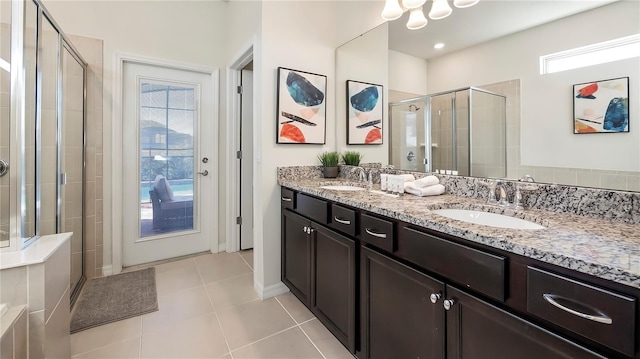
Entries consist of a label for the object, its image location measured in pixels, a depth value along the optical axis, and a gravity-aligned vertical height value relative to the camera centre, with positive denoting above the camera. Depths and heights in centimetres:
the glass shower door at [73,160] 213 +15
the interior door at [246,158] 310 +24
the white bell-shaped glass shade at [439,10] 170 +104
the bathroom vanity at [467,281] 64 -31
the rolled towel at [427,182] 157 -1
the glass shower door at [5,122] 135 +28
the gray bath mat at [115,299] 190 -91
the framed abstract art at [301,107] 218 +58
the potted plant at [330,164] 233 +13
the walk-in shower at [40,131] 133 +29
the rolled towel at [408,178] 166 +1
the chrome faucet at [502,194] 129 -7
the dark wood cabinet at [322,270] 148 -56
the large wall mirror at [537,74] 106 +53
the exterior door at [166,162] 272 +17
